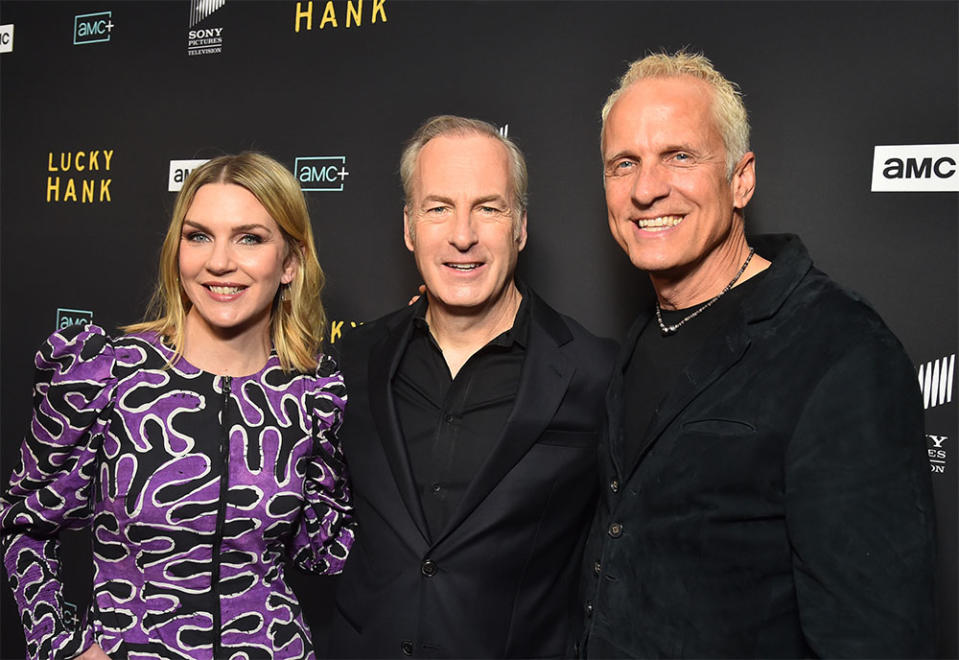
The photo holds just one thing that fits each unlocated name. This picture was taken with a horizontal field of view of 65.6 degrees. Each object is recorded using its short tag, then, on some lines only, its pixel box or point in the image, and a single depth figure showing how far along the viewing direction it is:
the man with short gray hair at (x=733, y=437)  1.09
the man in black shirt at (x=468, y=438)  1.51
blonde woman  1.51
